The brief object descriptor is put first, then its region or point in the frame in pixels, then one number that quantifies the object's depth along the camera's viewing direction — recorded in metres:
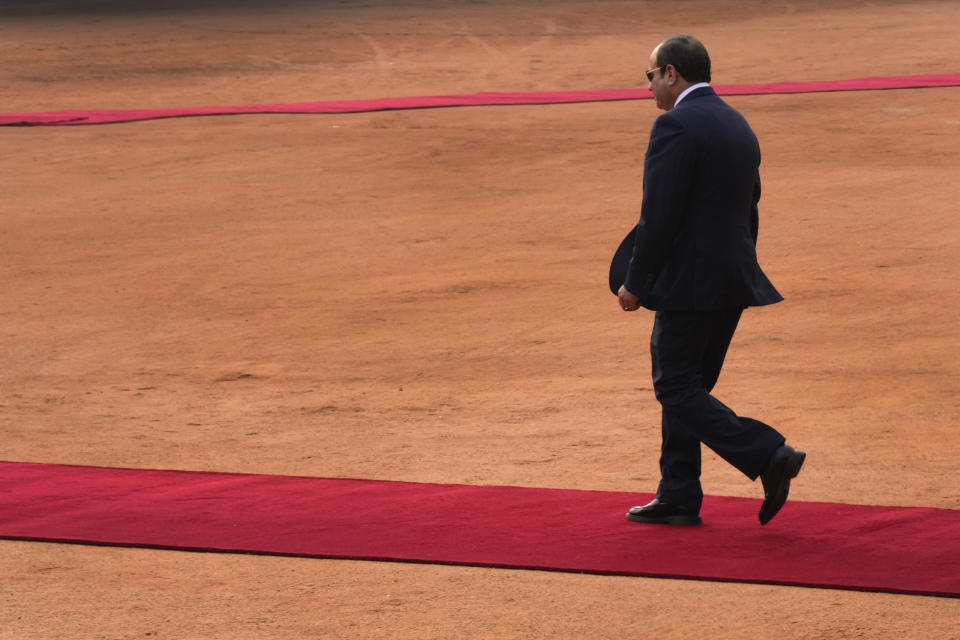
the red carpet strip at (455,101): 39.19
